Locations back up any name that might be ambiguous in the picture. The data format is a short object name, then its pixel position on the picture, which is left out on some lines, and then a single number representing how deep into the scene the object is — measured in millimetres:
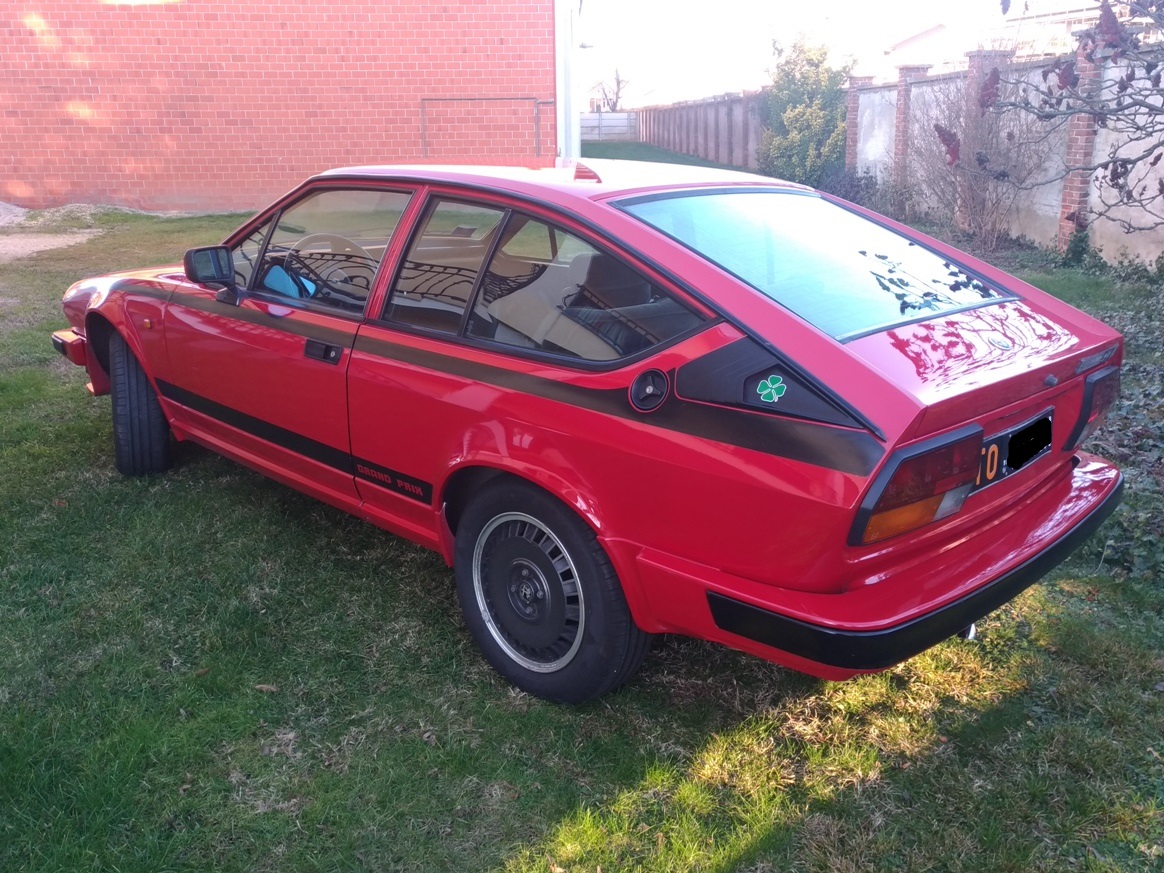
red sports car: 2344
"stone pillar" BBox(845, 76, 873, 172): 16359
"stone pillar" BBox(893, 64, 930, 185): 13891
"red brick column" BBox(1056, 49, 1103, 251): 9742
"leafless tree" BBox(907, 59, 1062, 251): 10992
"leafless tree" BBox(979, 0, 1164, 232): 6461
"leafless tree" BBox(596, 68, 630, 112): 50438
